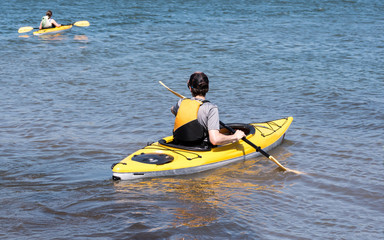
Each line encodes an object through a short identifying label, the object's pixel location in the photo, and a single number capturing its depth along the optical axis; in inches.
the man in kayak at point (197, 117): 427.2
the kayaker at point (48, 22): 1348.4
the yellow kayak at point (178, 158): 422.6
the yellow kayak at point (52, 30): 1342.3
